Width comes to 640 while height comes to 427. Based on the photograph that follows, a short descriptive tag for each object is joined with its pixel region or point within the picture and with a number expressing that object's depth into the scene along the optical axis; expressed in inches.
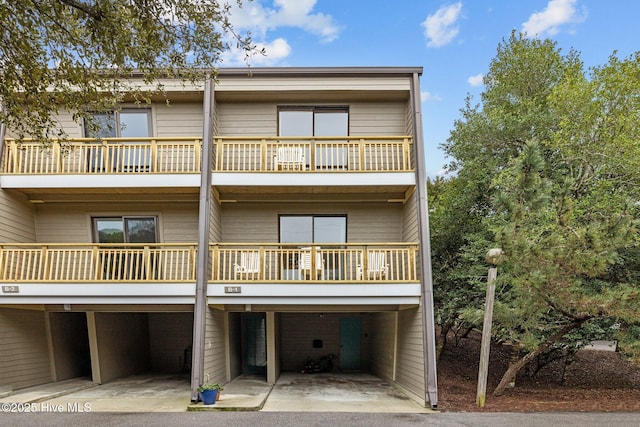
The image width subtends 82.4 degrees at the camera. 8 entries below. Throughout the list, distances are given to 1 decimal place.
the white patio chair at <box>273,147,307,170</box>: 340.8
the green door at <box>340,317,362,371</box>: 445.1
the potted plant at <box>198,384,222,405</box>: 276.4
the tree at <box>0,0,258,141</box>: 216.7
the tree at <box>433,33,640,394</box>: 249.8
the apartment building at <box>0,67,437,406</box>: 310.0
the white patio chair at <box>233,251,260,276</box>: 317.4
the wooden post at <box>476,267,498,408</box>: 279.4
